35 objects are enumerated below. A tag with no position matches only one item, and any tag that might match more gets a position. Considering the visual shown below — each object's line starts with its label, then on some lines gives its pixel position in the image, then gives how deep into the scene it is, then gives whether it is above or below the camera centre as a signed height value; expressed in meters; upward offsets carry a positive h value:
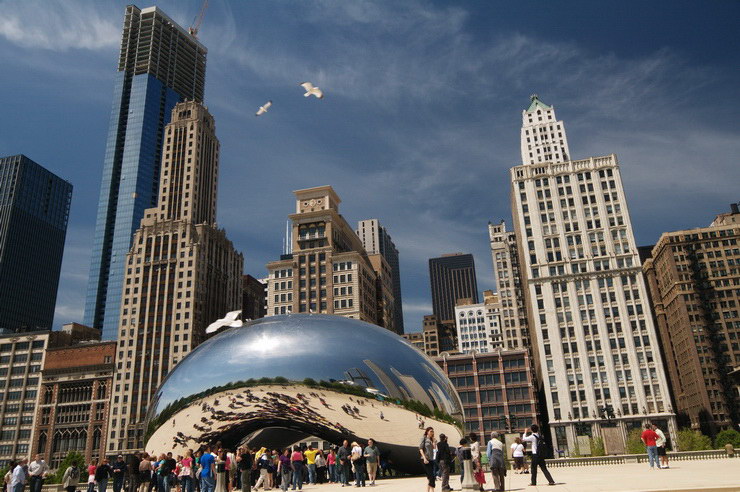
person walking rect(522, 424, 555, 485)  16.07 -0.30
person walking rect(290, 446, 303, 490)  19.96 -0.38
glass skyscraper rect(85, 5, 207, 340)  162.75 +93.09
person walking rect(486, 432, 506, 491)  15.47 -0.51
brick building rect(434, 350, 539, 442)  96.12 +8.92
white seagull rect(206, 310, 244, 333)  23.17 +5.36
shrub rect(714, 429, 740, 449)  74.08 -0.89
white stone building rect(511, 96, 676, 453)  89.12 +21.73
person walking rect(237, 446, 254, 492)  18.17 -0.33
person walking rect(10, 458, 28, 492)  18.38 -0.37
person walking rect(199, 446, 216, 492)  17.48 -0.43
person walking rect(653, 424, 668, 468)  21.27 -0.46
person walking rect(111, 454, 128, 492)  24.41 -0.45
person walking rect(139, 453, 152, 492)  19.86 -0.37
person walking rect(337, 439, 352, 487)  20.00 -0.28
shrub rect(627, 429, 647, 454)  51.83 -1.00
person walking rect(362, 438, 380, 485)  19.14 -0.25
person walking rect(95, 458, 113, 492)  22.16 -0.48
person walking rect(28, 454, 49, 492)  19.63 -0.26
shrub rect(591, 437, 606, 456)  58.38 -0.96
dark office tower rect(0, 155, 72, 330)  164.00 +66.09
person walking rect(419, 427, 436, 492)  15.86 -0.13
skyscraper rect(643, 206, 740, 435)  110.62 +22.47
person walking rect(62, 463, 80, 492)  22.89 -0.59
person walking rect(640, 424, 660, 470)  20.88 -0.25
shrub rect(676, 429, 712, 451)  60.72 -0.93
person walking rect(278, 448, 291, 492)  19.68 -0.45
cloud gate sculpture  19.20 +1.89
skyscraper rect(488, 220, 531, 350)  138.88 +36.46
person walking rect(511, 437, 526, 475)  19.36 -0.33
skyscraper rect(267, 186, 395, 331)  111.81 +34.10
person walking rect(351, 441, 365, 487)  18.70 -0.47
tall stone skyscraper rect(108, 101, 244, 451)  112.56 +37.86
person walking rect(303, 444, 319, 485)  23.00 -0.41
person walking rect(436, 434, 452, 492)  15.66 -0.33
